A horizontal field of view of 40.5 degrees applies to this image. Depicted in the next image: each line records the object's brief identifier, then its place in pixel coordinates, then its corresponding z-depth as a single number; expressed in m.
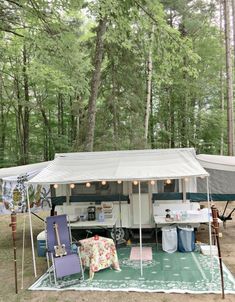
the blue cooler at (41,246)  6.62
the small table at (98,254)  5.41
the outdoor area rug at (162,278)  4.74
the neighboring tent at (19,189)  7.10
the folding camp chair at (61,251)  5.07
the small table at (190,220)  6.62
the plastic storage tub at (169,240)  6.60
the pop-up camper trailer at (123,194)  6.86
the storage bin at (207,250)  6.30
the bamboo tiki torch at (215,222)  4.40
